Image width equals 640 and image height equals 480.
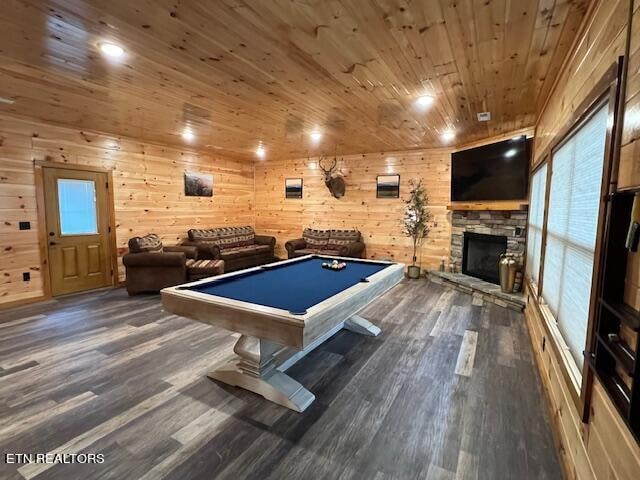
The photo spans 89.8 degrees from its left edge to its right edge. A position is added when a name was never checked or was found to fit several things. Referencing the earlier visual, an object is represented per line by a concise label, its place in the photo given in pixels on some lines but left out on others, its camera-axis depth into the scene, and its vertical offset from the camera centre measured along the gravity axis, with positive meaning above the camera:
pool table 1.91 -0.65
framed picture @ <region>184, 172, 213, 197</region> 6.60 +0.49
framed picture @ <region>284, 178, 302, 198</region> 7.75 +0.50
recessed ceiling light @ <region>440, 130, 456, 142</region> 4.93 +1.20
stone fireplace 4.91 -0.45
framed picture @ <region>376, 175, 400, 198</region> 6.66 +0.50
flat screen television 4.65 +0.63
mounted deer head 7.09 +0.64
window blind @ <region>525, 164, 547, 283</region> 3.60 -0.12
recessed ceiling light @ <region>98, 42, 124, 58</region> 2.35 +1.18
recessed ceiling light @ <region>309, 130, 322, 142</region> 5.00 +1.19
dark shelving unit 1.17 -0.37
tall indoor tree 6.32 -0.13
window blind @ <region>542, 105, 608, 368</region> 1.77 -0.09
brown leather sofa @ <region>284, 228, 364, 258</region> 6.61 -0.74
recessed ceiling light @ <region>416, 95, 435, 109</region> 3.38 +1.19
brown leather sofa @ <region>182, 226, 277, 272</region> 6.22 -0.81
